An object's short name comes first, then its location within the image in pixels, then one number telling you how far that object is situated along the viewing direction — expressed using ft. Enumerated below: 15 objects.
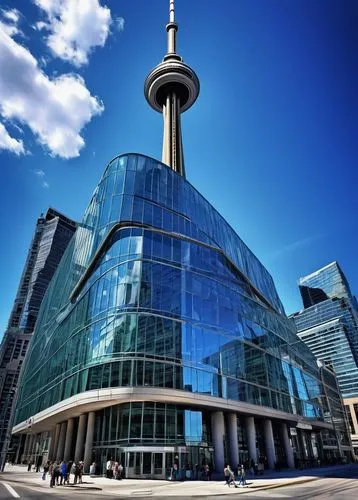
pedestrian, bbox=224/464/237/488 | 73.05
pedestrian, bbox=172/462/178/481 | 88.02
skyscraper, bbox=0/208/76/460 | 421.18
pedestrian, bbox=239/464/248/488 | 72.63
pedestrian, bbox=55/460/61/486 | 77.42
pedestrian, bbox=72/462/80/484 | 82.02
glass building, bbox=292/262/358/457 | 454.40
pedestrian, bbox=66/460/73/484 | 111.89
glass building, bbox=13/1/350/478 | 100.22
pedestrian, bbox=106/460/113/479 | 92.00
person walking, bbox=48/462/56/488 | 75.86
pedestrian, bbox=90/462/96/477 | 98.27
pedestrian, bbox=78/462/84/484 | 82.33
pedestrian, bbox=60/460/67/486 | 78.78
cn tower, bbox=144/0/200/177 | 295.01
